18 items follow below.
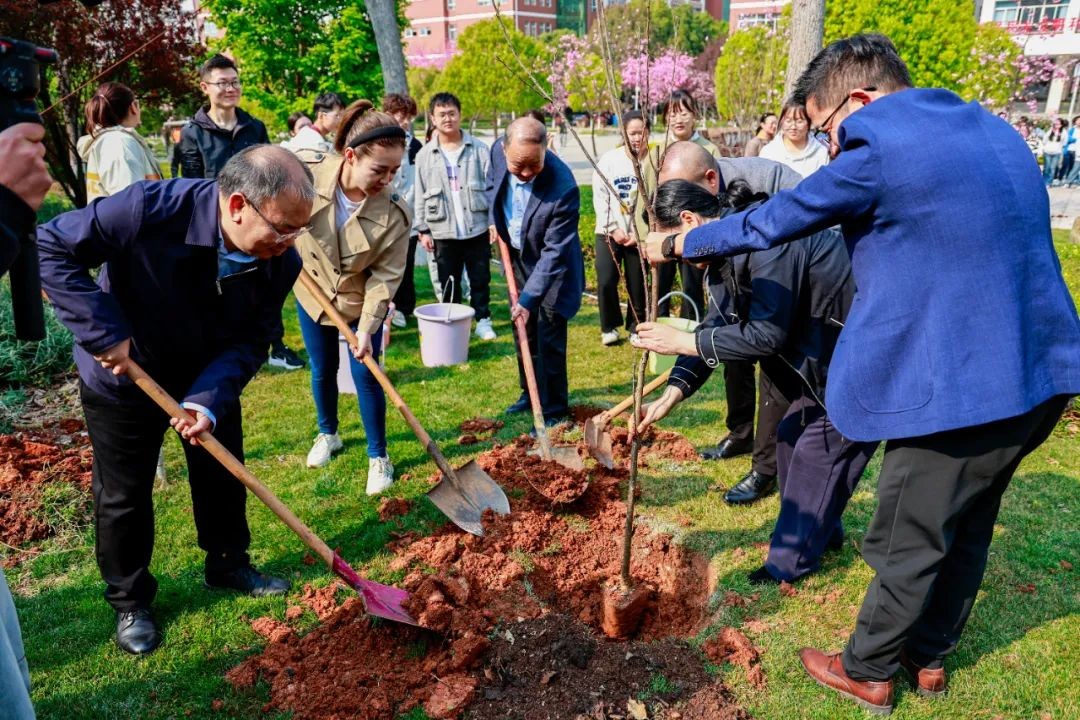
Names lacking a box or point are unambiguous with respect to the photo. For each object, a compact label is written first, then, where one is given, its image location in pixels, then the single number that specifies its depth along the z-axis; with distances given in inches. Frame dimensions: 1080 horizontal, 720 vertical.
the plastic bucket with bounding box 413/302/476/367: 248.5
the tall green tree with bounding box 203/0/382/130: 728.3
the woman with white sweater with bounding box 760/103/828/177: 218.8
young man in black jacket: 228.8
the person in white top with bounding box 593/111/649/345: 260.1
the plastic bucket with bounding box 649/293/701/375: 237.0
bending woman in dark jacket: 120.0
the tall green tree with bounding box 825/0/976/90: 619.8
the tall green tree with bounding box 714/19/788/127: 527.5
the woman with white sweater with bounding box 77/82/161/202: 187.2
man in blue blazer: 86.0
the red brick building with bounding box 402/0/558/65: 2479.1
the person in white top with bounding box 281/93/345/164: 265.0
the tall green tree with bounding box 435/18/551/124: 1093.1
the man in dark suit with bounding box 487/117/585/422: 186.2
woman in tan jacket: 150.9
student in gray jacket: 262.1
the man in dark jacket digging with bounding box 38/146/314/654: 102.3
